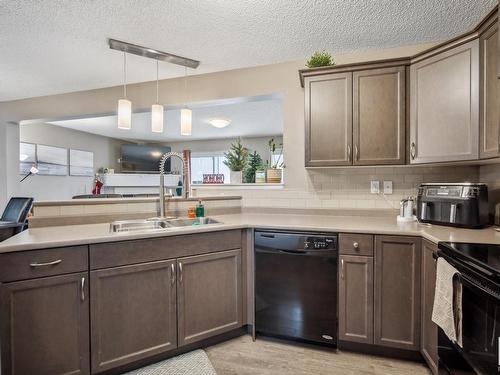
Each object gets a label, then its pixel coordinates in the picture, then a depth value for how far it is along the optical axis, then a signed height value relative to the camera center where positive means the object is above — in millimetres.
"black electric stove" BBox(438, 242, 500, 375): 1049 -497
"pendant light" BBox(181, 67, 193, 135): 2607 +583
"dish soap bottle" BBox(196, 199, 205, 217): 2516 -229
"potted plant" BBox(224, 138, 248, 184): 3021 +241
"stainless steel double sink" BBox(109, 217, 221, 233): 2154 -312
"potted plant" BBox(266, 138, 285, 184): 2828 +103
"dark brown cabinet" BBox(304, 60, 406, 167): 2109 +531
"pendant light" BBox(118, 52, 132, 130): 2367 +589
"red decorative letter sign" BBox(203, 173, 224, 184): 3227 +62
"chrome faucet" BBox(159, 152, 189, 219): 2352 +20
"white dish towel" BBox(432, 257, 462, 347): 1269 -556
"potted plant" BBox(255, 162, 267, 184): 2919 +87
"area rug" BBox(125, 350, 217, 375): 1744 -1154
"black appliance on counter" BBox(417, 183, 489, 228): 1813 -137
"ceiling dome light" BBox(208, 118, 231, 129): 5176 +1155
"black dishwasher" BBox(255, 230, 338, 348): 1919 -711
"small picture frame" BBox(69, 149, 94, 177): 5984 +473
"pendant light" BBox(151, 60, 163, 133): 2525 +609
